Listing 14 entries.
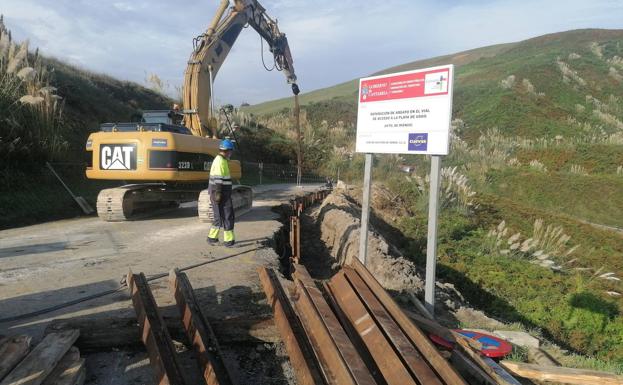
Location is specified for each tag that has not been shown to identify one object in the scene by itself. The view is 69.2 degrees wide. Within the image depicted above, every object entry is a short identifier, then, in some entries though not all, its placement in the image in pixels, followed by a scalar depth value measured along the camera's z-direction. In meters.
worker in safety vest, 6.63
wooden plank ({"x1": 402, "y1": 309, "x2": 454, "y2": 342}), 3.45
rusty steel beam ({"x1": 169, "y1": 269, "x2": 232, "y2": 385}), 2.86
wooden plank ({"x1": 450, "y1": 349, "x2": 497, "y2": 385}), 3.02
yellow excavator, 8.02
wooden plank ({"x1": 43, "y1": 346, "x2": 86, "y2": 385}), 2.60
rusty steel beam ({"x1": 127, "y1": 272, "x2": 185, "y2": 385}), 2.68
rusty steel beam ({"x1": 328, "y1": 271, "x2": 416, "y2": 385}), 2.70
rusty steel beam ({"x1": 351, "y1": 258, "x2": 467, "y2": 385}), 2.60
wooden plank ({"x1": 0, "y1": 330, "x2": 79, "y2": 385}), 2.47
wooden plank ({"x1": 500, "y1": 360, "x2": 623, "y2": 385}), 3.06
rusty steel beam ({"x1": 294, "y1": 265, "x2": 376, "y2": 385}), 2.63
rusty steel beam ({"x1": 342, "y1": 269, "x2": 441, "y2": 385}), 2.64
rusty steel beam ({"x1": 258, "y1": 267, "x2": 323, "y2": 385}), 2.80
